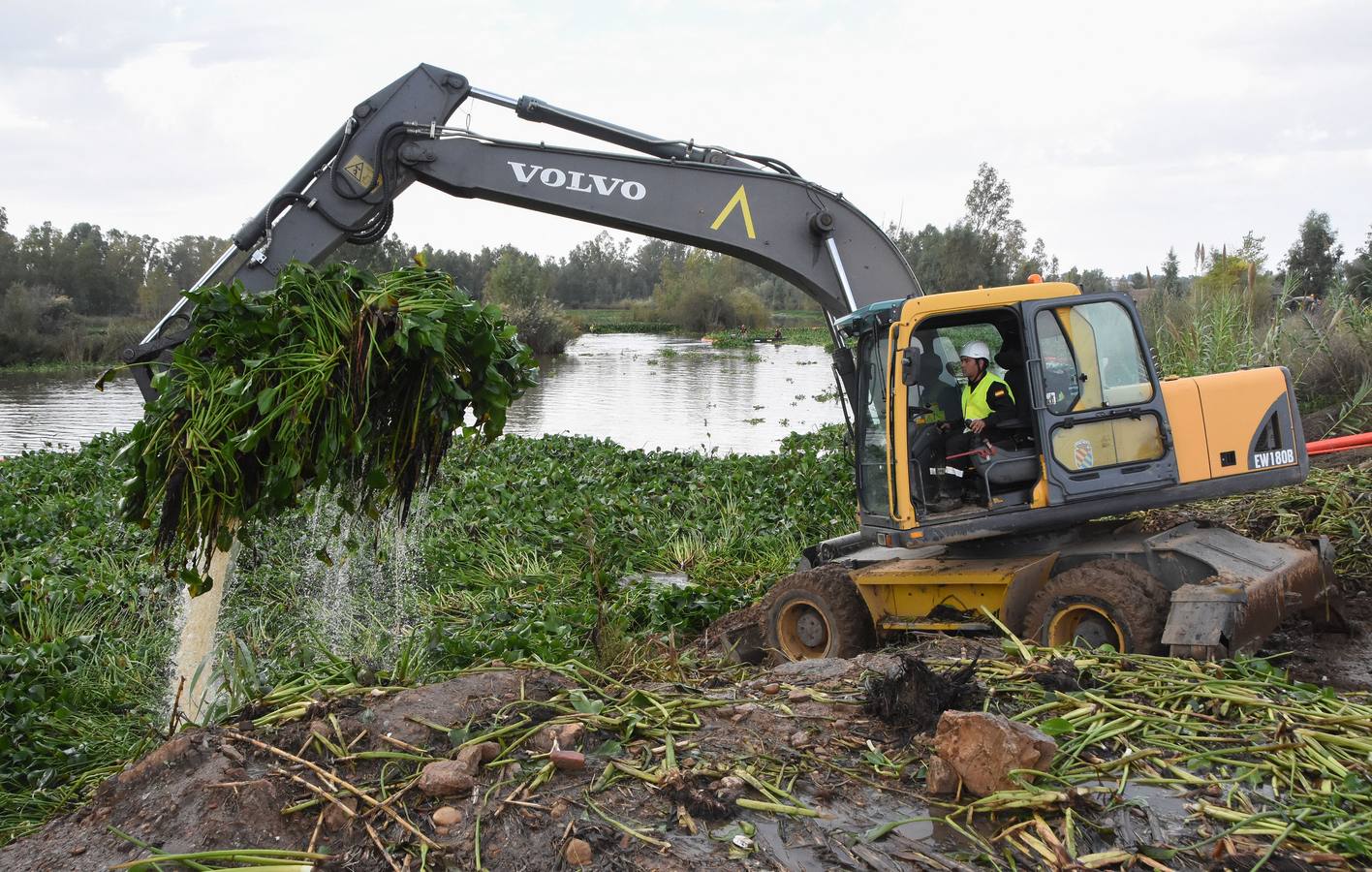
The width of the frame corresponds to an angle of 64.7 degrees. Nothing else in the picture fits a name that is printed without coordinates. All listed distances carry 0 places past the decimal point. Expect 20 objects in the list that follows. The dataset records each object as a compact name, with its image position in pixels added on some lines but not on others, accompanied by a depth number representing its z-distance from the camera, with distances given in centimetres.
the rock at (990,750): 379
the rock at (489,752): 402
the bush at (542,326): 4878
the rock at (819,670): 535
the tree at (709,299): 7381
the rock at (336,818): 370
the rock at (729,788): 380
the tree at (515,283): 6122
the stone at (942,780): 388
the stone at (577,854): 343
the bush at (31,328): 4831
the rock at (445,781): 377
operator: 668
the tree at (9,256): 6025
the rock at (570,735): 410
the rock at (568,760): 393
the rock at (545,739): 409
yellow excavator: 647
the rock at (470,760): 388
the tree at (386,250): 3821
